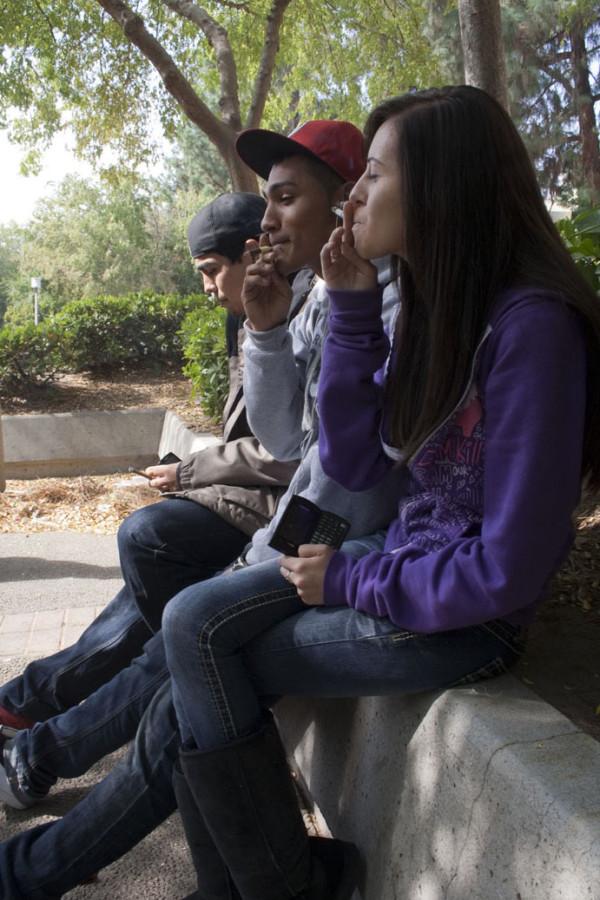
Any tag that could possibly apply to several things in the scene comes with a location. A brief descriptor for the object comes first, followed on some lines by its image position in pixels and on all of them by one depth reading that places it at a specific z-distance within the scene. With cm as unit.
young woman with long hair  161
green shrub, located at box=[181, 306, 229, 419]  694
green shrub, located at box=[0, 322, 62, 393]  982
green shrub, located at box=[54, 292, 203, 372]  1059
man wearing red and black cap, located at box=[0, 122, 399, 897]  214
